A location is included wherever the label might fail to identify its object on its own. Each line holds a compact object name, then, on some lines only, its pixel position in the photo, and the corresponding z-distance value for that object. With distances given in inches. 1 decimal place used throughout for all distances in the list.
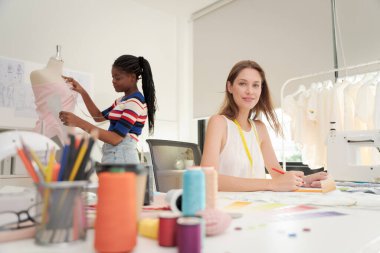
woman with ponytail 67.7
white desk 17.0
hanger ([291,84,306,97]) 93.4
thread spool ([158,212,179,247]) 17.2
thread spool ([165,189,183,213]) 23.3
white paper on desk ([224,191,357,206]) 33.1
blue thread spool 21.4
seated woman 59.5
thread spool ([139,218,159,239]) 18.5
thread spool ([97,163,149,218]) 16.9
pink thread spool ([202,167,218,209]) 25.2
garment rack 90.9
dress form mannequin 78.4
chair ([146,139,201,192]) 61.2
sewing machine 60.1
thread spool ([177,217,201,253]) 15.3
